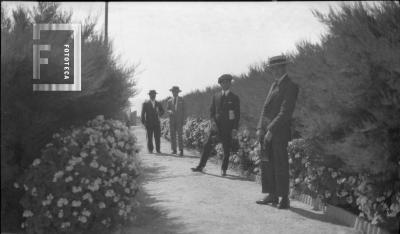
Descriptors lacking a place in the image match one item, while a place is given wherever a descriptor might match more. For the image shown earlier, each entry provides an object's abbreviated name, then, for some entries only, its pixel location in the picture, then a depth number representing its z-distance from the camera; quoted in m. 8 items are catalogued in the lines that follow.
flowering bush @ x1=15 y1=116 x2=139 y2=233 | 3.95
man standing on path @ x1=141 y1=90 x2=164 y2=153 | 13.19
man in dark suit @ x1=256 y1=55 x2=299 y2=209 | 5.62
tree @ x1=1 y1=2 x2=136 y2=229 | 3.88
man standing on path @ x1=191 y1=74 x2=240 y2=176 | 8.42
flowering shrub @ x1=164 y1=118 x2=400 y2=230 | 4.13
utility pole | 5.80
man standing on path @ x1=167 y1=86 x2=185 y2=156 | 13.23
